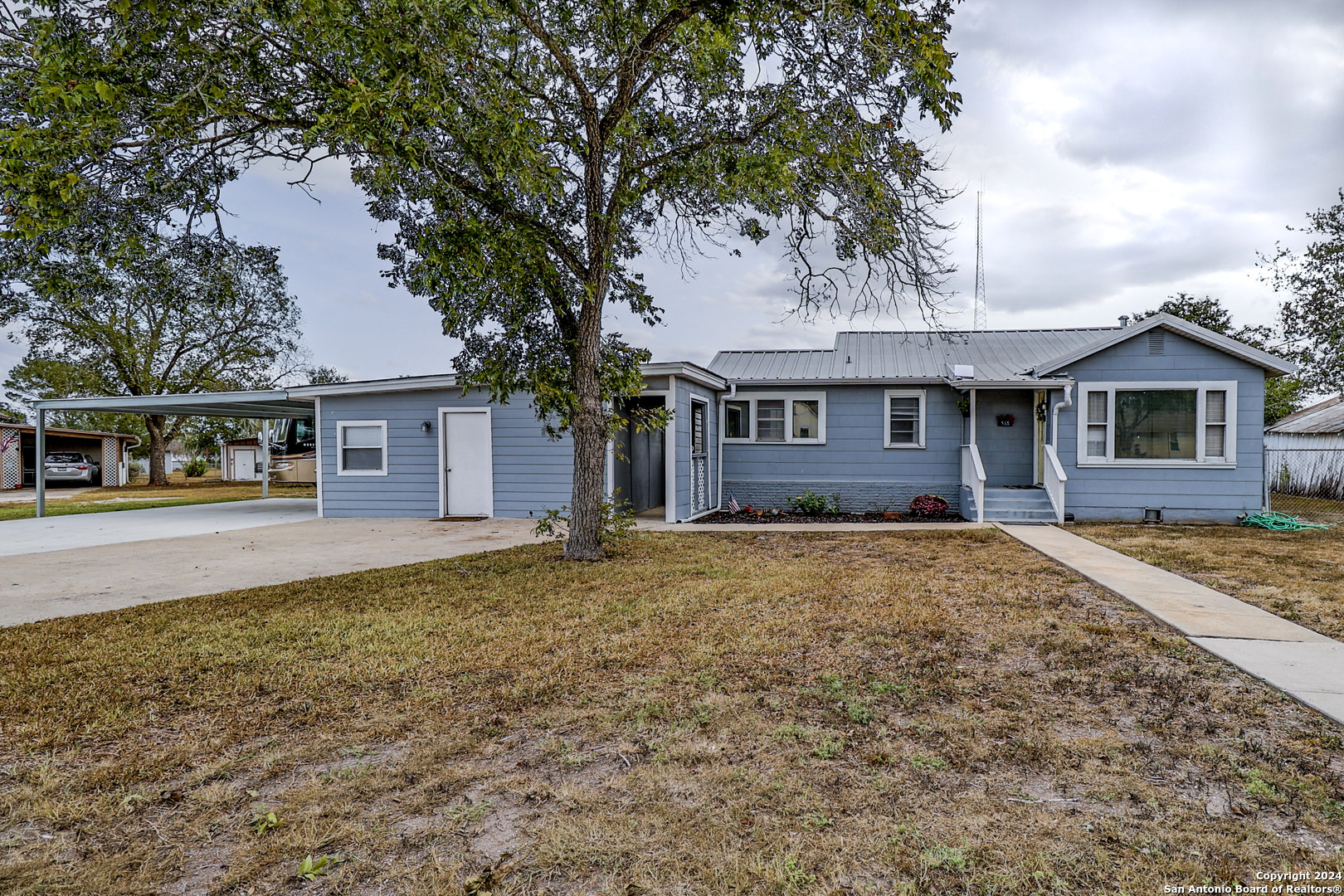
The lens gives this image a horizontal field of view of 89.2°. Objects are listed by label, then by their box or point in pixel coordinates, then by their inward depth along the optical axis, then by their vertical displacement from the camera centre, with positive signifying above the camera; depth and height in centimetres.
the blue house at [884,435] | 1078 +1
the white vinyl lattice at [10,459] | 2245 -65
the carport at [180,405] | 1246 +67
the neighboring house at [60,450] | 2262 -38
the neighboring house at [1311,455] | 1673 -59
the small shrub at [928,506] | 1210 -128
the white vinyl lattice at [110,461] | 2547 -83
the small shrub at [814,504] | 1262 -128
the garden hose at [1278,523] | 1012 -136
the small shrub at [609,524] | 758 -100
